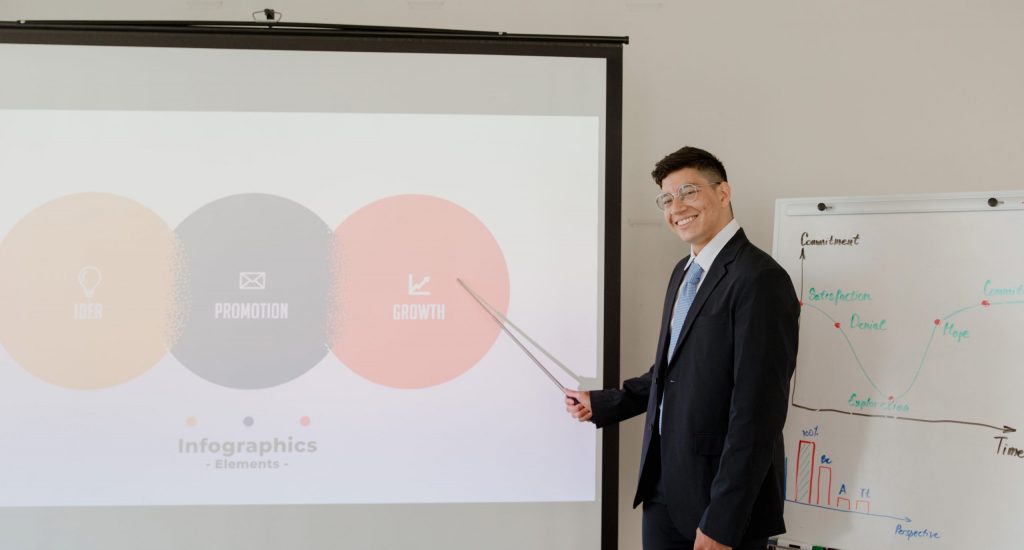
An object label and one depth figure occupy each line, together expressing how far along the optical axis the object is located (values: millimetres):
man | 1463
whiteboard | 1751
